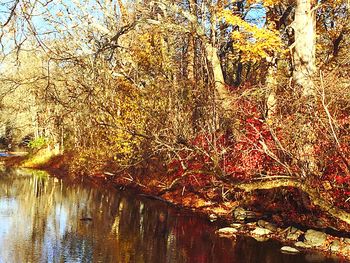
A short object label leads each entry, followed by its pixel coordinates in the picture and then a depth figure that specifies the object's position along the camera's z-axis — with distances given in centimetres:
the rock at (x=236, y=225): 1542
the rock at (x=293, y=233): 1391
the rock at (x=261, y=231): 1461
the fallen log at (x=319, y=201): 1229
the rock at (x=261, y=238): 1389
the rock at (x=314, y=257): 1191
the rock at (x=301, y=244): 1304
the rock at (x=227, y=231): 1455
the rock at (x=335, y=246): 1270
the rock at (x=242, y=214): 1667
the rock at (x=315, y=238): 1309
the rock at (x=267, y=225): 1491
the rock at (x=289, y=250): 1263
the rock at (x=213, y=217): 1673
